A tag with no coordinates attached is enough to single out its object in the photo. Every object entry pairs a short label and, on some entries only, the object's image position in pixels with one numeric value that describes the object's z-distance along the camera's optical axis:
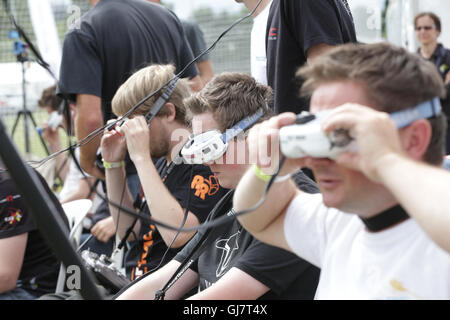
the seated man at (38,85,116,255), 3.67
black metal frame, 1.18
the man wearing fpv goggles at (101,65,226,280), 2.41
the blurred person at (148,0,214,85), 4.39
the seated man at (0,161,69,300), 2.67
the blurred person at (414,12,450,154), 6.08
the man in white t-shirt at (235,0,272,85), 2.83
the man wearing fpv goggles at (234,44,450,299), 1.19
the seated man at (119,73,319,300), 1.77
